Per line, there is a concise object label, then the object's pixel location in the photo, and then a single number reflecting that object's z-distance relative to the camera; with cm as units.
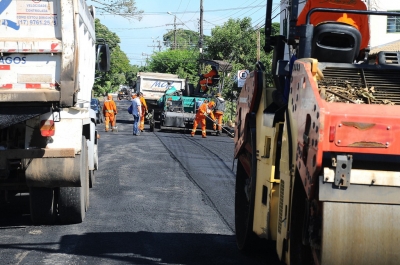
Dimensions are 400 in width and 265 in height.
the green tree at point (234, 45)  5022
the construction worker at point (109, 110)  2875
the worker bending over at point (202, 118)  2762
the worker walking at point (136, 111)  2715
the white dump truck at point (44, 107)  793
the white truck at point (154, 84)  3991
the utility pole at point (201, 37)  4909
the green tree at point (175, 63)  7538
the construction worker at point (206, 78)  3122
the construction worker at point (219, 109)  2961
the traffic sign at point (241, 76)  2673
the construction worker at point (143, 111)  3075
